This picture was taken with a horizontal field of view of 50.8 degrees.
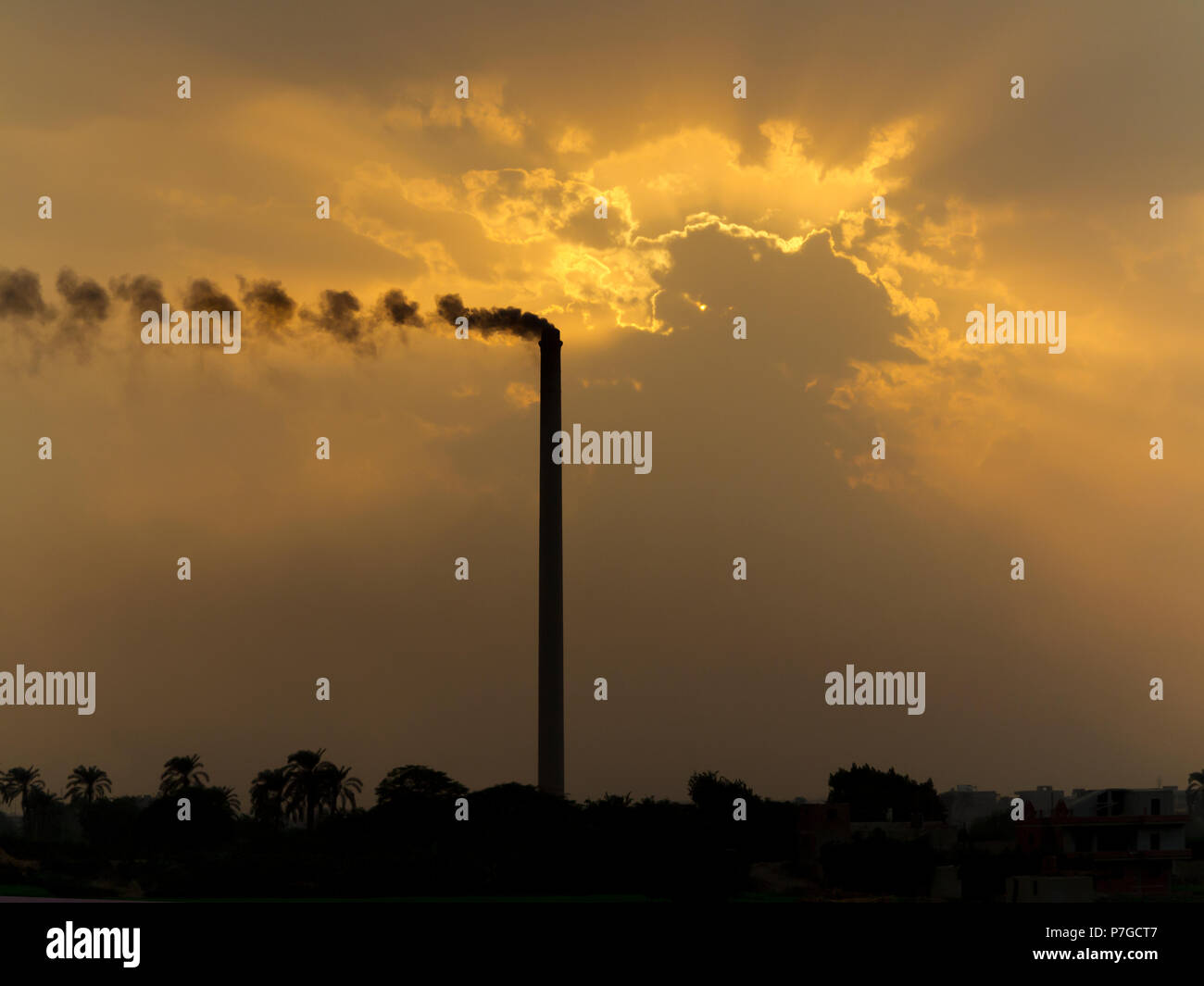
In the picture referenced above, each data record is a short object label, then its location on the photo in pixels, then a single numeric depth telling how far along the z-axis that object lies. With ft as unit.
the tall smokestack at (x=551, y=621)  228.63
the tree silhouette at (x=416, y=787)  266.77
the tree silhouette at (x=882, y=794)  417.69
